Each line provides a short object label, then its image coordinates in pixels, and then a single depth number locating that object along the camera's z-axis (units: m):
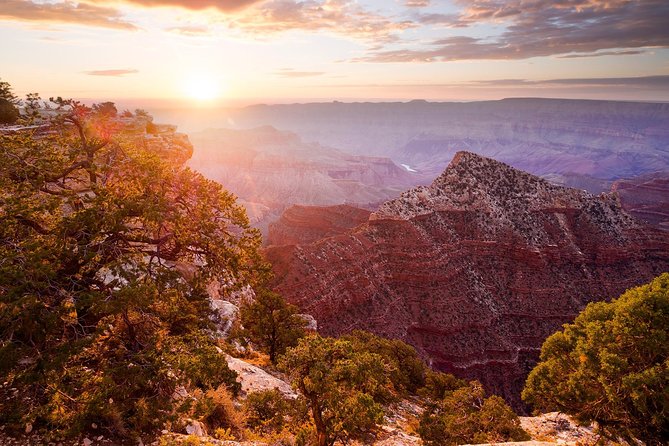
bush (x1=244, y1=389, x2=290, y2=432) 16.97
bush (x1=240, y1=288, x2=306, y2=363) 29.58
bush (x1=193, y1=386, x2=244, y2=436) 14.95
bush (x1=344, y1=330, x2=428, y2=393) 34.19
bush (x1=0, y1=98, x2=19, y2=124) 33.96
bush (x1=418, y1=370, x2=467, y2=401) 34.12
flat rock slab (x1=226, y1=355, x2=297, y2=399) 21.84
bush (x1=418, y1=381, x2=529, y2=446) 20.56
